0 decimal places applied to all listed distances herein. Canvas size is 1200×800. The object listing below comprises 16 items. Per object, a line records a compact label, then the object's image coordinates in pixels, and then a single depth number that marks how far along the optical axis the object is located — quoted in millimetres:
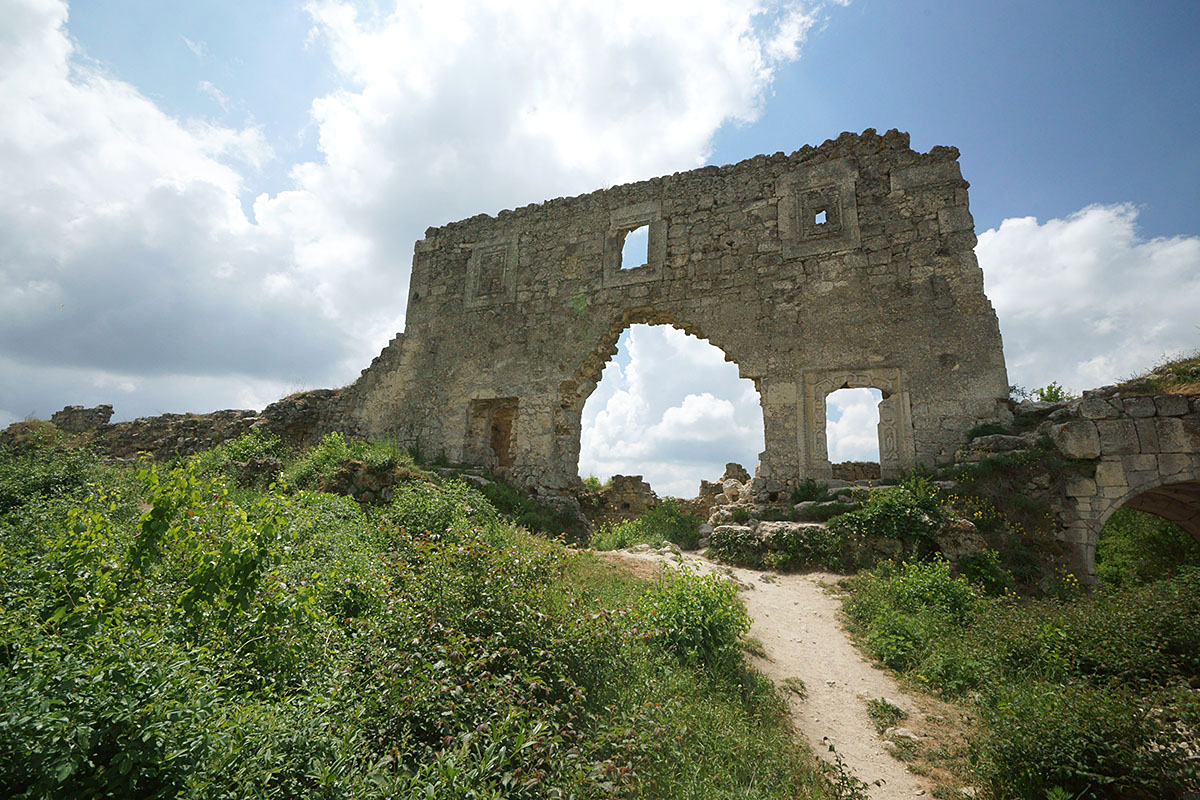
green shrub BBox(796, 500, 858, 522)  9047
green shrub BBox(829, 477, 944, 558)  7875
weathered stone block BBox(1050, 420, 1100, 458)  8055
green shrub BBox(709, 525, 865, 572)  8266
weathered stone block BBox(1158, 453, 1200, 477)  7605
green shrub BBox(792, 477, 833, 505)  9906
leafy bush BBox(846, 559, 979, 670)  5582
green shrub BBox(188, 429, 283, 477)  10969
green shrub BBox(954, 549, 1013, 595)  7164
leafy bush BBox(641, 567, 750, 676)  4820
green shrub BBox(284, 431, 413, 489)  10281
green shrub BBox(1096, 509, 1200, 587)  11602
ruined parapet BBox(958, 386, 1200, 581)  7723
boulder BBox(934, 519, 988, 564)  7625
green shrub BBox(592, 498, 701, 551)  10086
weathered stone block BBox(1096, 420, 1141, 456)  7902
